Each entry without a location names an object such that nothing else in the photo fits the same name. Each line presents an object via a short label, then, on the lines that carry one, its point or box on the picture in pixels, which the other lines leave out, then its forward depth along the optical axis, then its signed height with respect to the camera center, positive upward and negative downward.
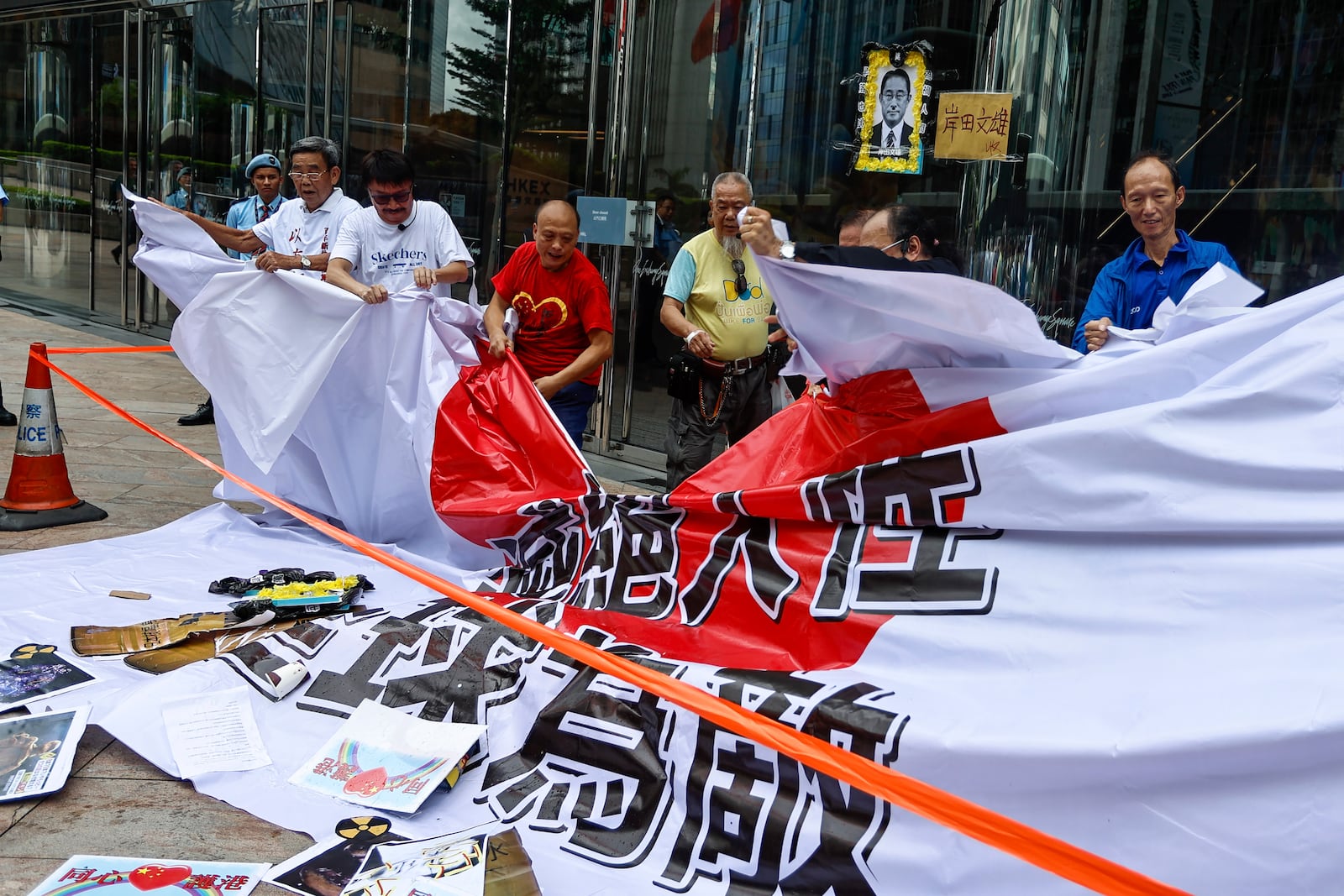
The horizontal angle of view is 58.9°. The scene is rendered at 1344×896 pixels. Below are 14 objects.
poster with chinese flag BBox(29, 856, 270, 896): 2.38 -1.32
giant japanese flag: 2.11 -0.77
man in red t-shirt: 4.94 -0.26
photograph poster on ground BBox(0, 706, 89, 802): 2.81 -1.32
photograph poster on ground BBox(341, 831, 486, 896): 2.39 -1.28
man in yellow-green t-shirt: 5.11 -0.26
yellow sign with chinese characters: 5.20 +0.68
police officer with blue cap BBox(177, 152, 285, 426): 6.71 +0.15
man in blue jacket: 3.74 +0.12
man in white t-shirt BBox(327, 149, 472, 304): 5.22 +0.00
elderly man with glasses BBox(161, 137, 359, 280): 5.84 +0.09
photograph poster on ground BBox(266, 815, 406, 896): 2.47 -1.32
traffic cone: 5.19 -1.12
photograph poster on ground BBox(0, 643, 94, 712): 3.27 -1.30
